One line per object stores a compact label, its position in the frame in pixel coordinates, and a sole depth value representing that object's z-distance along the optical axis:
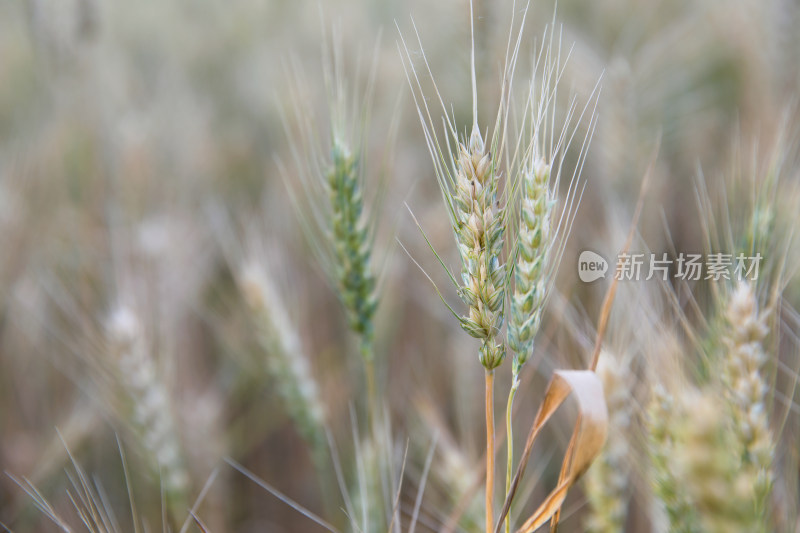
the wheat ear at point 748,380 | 0.64
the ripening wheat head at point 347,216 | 0.71
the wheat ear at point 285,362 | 0.80
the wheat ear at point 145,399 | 0.77
